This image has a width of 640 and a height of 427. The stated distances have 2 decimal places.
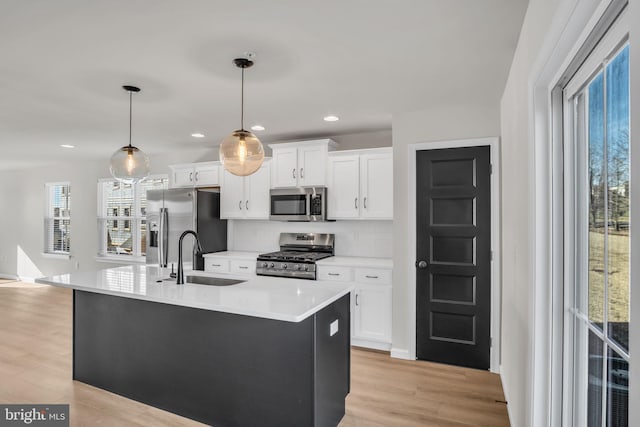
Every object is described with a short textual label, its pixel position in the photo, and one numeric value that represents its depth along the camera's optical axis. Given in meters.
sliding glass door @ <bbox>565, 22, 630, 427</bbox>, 1.09
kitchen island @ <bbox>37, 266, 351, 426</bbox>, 2.27
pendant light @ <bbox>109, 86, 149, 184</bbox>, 3.03
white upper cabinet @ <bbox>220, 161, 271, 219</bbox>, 4.90
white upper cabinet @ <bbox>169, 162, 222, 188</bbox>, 5.26
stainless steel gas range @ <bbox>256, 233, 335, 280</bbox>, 4.29
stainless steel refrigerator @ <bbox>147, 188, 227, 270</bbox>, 5.02
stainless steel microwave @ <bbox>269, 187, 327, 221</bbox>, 4.44
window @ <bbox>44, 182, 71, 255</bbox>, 7.57
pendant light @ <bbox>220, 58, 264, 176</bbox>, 2.58
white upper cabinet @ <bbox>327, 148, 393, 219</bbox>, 4.18
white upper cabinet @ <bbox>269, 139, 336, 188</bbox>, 4.46
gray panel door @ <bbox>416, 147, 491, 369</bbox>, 3.50
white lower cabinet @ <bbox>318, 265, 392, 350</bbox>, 3.91
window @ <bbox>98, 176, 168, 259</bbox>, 6.55
